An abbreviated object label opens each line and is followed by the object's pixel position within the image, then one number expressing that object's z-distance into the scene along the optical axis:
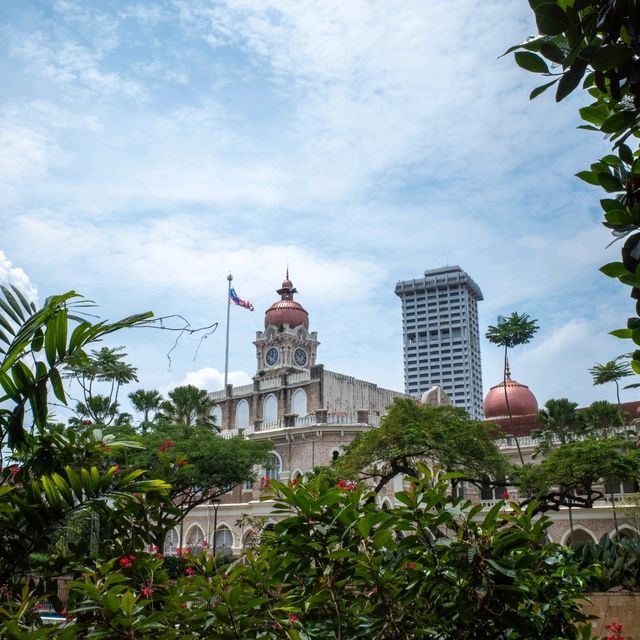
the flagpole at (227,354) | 44.41
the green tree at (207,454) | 30.55
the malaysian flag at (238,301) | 44.31
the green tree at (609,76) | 2.60
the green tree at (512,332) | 35.81
